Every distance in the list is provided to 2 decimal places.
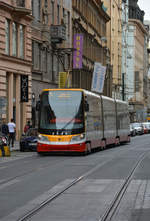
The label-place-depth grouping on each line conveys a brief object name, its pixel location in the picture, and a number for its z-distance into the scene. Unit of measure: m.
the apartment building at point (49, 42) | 50.88
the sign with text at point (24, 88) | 46.09
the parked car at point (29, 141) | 35.47
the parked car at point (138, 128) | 80.56
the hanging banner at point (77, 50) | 61.88
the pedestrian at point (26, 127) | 43.28
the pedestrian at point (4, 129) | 35.94
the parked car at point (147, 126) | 88.22
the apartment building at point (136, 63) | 128.88
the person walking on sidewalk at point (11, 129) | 38.28
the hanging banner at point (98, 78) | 63.93
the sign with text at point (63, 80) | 56.19
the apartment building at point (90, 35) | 67.96
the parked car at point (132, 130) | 77.19
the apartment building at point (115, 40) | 102.44
